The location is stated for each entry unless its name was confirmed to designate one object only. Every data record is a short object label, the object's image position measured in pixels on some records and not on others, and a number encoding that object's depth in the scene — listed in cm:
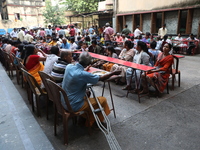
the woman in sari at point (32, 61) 362
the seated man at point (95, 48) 620
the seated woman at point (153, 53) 478
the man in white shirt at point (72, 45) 672
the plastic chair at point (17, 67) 471
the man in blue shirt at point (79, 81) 221
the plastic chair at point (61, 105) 215
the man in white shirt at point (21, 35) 993
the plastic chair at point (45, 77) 253
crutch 197
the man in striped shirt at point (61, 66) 269
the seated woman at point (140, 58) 405
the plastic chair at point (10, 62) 508
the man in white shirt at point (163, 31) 964
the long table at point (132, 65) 342
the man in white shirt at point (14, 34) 1323
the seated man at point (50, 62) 323
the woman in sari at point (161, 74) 374
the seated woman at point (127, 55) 461
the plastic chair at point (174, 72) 415
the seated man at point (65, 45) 668
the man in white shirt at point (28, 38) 961
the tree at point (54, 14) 2254
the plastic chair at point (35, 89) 288
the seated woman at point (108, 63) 504
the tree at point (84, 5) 2178
